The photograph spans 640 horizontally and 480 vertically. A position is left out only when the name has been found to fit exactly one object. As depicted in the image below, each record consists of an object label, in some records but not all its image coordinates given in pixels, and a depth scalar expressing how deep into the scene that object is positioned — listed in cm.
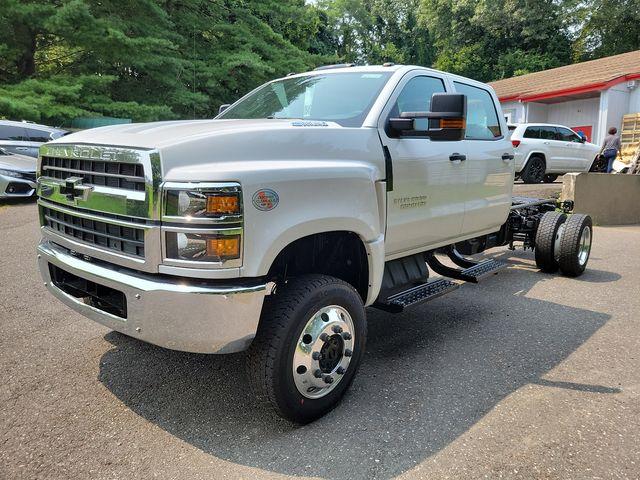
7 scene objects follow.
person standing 1572
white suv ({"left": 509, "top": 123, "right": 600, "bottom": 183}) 1491
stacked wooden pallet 2002
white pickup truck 251
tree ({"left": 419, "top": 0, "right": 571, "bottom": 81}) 3775
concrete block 1072
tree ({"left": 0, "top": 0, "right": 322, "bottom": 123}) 1534
